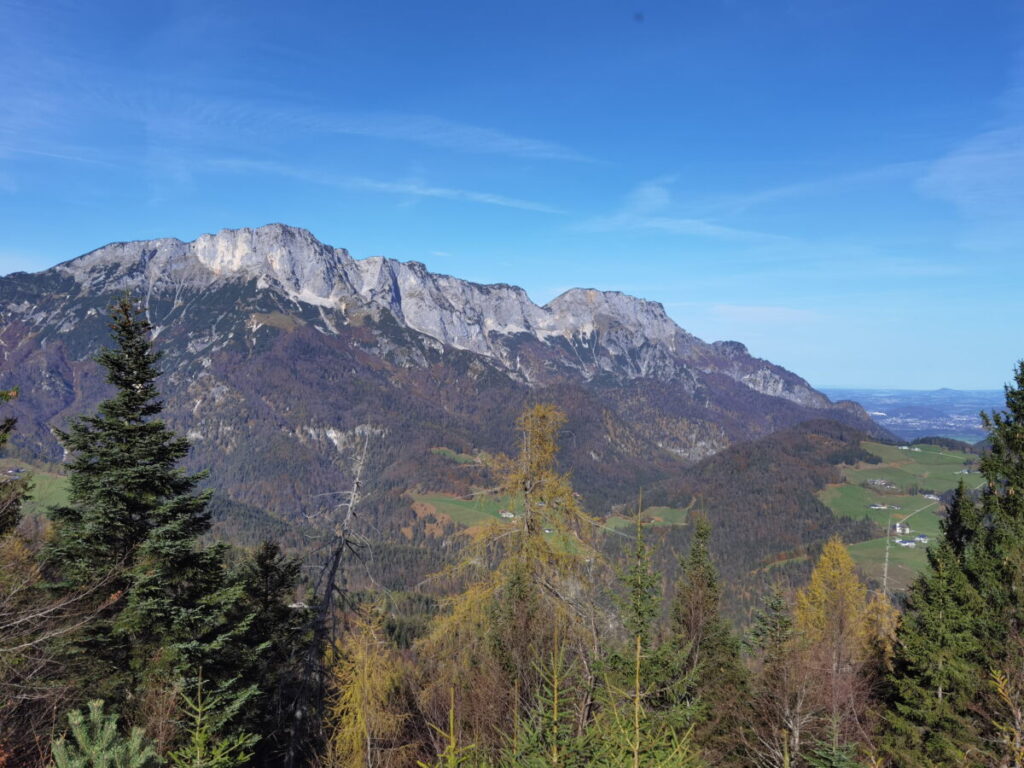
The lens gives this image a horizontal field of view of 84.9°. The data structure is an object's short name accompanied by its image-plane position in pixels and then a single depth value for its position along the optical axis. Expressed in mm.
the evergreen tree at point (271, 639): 21281
